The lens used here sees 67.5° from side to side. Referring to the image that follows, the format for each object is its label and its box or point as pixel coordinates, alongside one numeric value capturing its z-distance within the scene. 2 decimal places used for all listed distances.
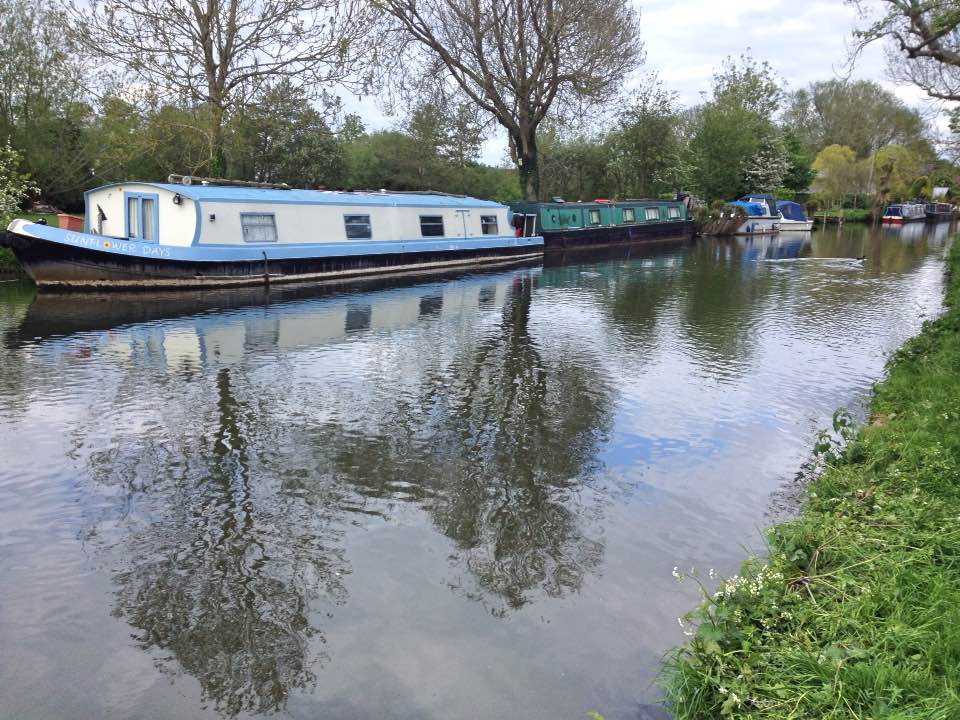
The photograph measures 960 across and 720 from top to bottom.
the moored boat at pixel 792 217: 42.25
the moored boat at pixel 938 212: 61.37
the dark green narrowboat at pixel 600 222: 27.58
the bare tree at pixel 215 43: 19.36
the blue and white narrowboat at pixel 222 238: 15.44
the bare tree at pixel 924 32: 11.75
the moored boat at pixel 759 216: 40.19
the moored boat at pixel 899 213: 54.69
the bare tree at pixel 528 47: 25.89
